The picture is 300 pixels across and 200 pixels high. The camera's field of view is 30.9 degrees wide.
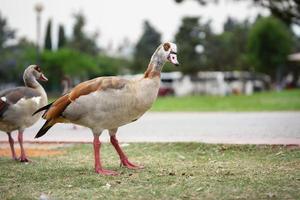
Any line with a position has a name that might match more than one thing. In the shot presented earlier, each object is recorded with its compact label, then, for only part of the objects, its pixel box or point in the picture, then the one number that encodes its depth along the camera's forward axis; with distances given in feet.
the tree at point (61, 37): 226.17
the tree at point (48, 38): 212.80
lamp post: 90.74
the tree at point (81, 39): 225.56
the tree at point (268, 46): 201.46
